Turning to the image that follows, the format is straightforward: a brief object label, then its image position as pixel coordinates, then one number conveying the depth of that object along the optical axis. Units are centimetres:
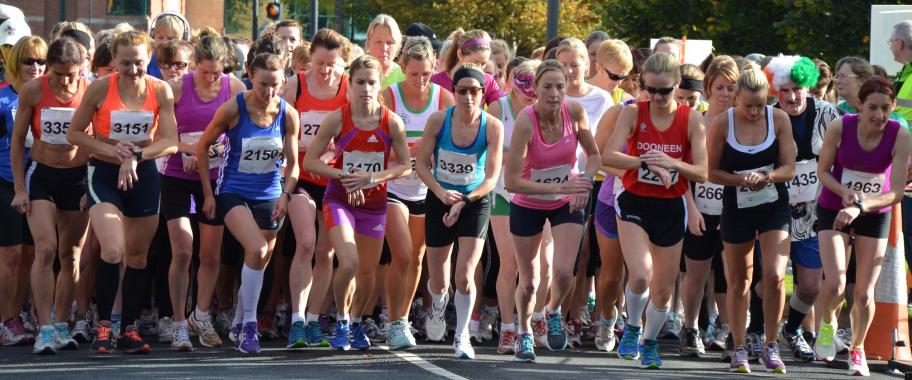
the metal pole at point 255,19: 4022
